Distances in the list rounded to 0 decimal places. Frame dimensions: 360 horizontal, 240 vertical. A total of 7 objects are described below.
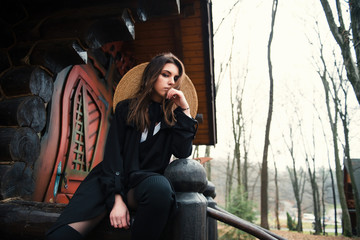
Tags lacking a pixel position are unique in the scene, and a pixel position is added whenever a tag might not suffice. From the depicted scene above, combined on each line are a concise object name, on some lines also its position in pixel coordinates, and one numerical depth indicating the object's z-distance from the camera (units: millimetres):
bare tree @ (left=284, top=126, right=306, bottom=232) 21906
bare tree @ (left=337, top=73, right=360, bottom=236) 13262
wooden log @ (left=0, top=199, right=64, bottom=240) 1697
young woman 1285
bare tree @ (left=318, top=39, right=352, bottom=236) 14681
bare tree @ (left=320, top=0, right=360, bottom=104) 5480
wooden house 2152
